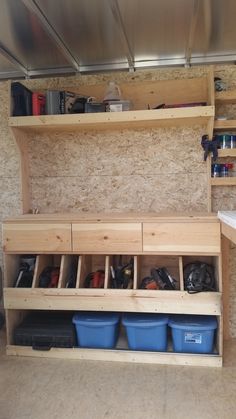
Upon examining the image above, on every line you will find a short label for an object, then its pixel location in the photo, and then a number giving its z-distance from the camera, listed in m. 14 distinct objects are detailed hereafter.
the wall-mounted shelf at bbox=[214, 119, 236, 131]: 2.37
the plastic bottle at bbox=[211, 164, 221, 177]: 2.47
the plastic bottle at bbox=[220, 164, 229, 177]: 2.46
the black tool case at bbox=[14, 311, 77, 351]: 2.32
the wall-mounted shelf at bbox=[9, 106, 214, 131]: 2.25
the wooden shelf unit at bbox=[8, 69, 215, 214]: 2.28
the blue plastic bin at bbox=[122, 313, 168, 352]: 2.25
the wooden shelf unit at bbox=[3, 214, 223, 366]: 2.18
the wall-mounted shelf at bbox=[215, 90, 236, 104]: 2.36
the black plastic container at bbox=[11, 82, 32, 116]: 2.41
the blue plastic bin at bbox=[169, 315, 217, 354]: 2.20
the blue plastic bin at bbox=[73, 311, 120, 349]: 2.30
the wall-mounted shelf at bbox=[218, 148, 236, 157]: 2.37
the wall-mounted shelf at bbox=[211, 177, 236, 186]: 2.42
